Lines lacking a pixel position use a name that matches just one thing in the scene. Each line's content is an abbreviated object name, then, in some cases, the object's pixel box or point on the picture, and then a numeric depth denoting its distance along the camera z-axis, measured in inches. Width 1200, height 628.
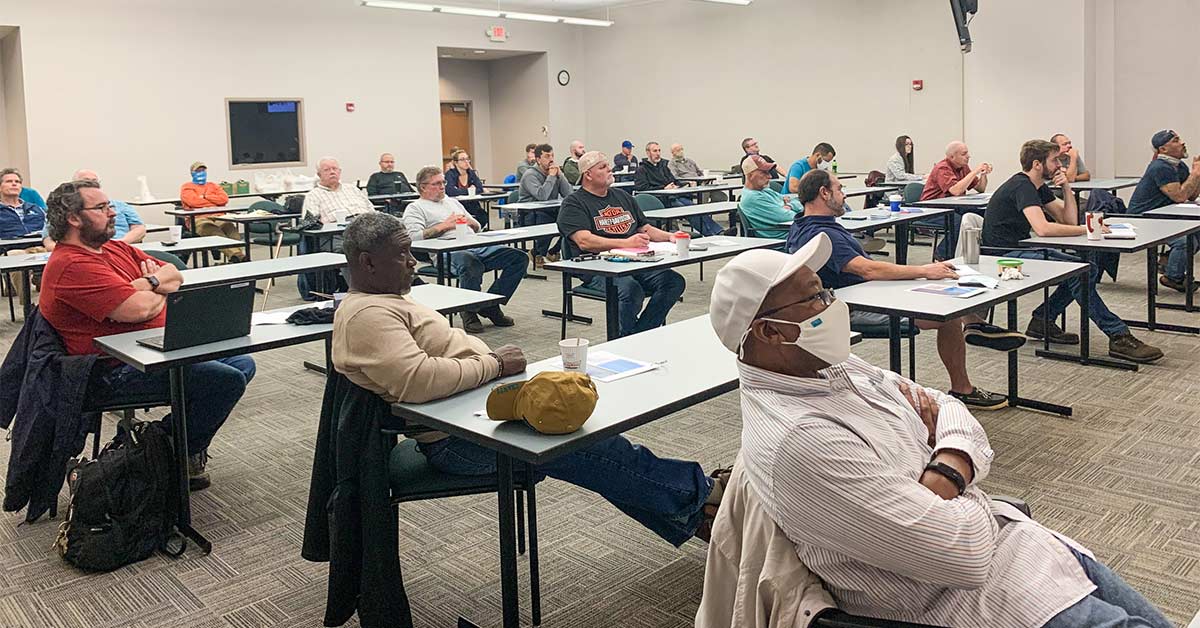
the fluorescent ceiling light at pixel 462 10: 472.7
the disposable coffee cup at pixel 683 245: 205.6
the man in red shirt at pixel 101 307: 133.0
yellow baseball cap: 85.8
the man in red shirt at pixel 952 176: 343.6
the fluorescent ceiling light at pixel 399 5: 474.0
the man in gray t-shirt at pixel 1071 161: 390.6
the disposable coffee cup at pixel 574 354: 104.7
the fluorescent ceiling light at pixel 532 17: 529.6
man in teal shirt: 274.7
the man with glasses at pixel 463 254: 257.4
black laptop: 125.2
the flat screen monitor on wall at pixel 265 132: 522.6
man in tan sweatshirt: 95.9
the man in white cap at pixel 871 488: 63.0
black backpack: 124.0
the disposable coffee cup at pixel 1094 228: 207.0
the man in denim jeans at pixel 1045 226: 208.7
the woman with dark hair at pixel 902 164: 430.9
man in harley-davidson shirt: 220.8
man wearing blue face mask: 441.0
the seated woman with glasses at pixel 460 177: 454.6
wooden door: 690.8
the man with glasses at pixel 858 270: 164.2
